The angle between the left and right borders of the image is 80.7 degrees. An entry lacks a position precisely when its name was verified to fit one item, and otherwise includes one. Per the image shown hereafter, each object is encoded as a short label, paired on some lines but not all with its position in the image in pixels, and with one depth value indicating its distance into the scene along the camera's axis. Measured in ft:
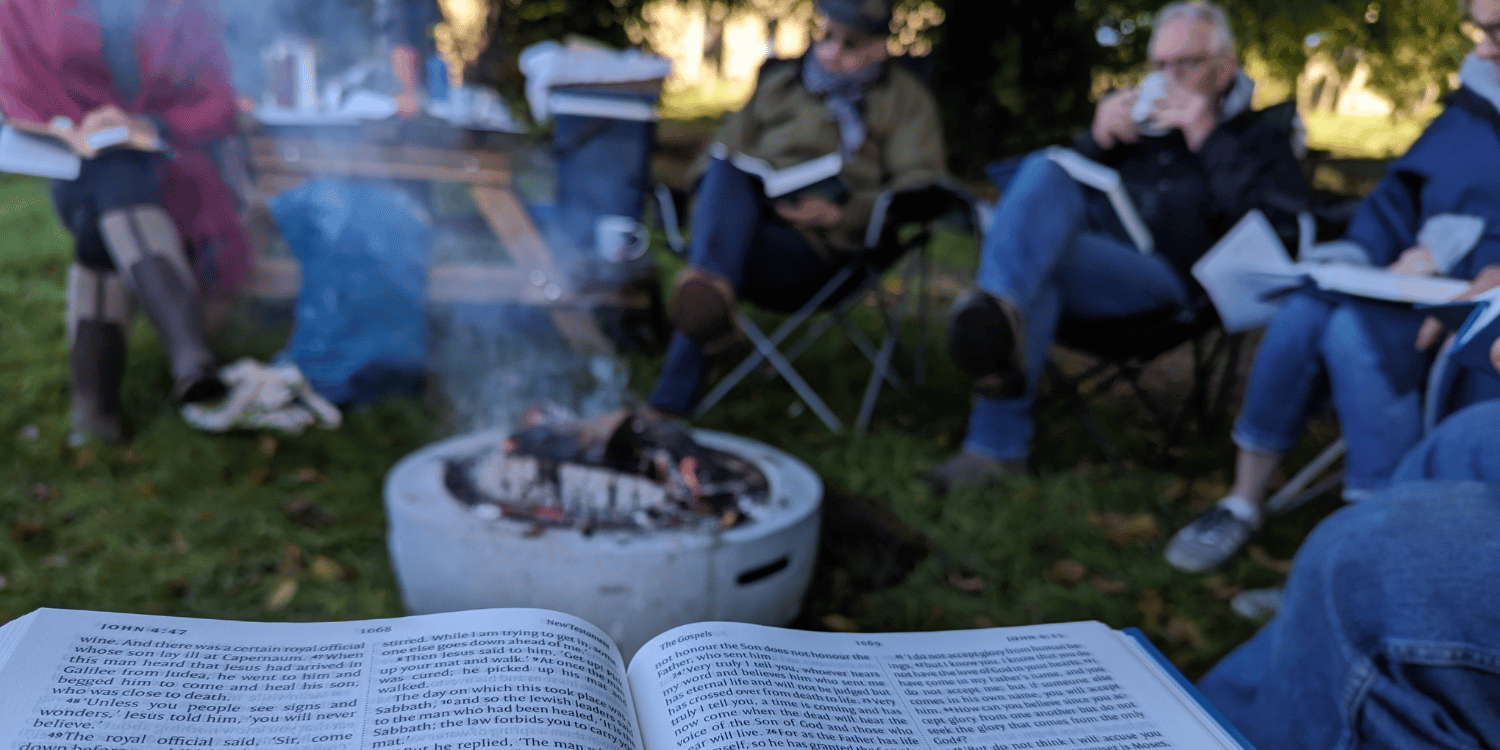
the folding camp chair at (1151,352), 8.93
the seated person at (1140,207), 8.31
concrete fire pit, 5.26
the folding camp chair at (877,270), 10.02
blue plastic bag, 10.19
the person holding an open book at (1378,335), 6.37
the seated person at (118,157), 8.21
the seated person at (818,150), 9.75
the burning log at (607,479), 5.84
